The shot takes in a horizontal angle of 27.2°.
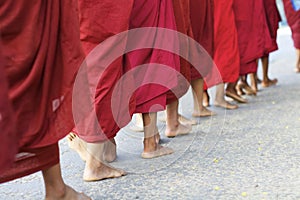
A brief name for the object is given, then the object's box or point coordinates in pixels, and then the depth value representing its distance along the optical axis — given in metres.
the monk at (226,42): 5.02
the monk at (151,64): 3.49
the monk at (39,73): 2.37
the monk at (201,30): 4.57
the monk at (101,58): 3.17
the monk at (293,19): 6.91
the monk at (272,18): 5.89
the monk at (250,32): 5.37
